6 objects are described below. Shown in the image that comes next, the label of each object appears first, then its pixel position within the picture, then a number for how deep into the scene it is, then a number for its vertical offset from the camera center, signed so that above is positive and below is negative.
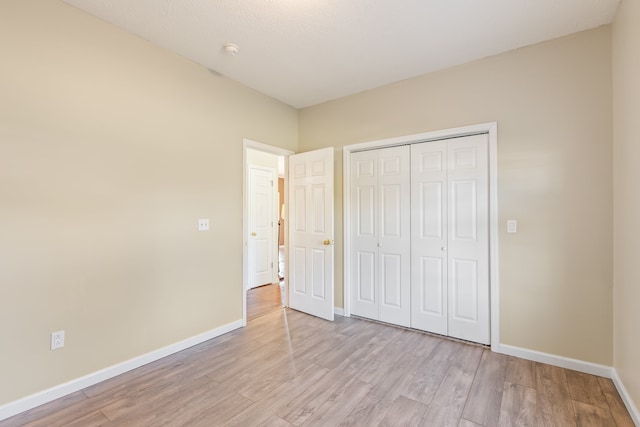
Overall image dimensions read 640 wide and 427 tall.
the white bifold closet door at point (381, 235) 3.22 -0.25
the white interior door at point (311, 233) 3.51 -0.24
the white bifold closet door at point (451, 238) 2.76 -0.25
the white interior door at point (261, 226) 4.95 -0.21
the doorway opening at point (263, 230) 4.86 -0.30
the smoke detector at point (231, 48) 2.52 +1.48
